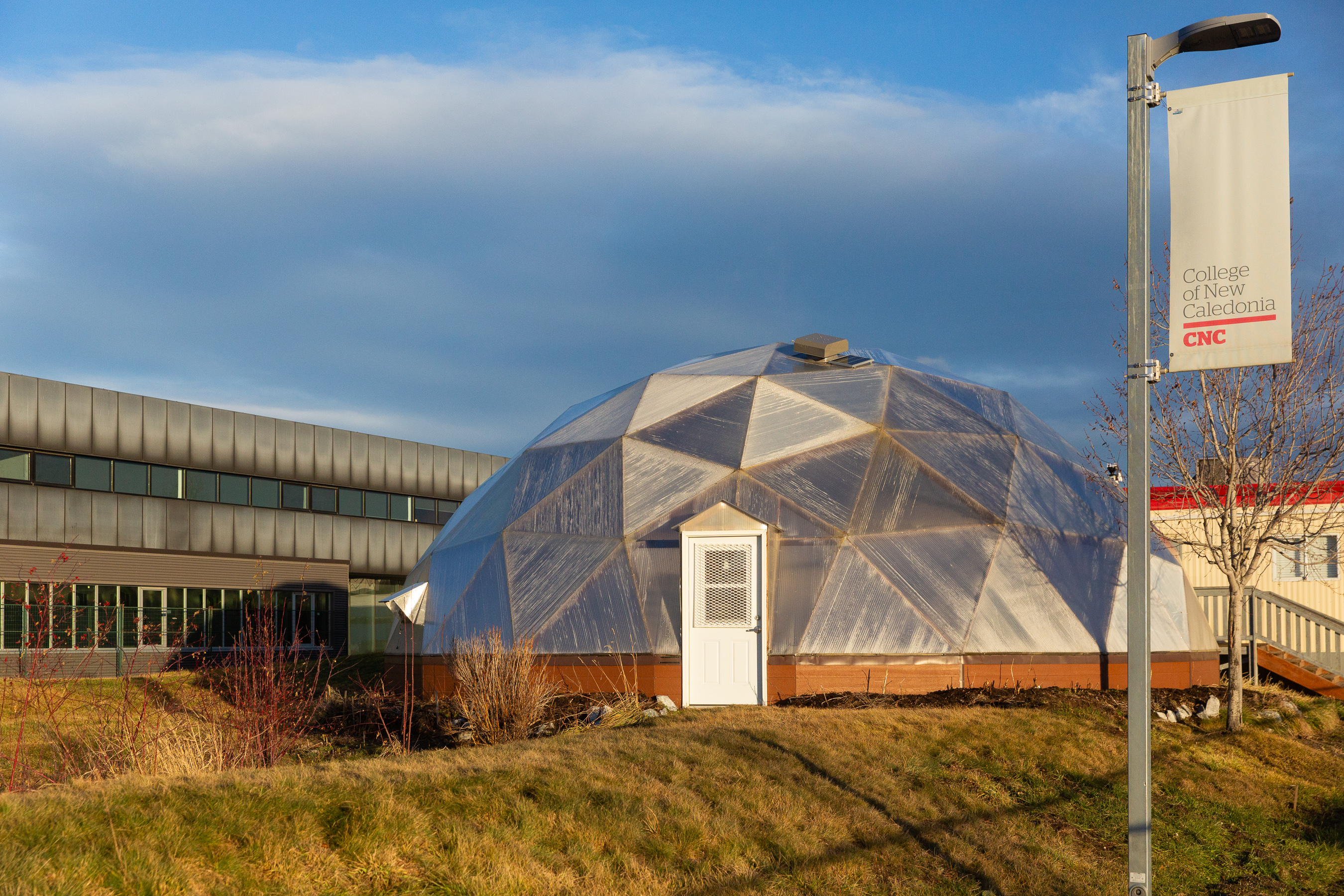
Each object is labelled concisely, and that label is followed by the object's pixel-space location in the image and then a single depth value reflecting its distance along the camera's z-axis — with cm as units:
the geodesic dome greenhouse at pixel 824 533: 1611
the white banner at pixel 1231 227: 675
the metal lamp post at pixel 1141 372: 667
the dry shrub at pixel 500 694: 1336
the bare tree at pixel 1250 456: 1426
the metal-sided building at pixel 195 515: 3177
